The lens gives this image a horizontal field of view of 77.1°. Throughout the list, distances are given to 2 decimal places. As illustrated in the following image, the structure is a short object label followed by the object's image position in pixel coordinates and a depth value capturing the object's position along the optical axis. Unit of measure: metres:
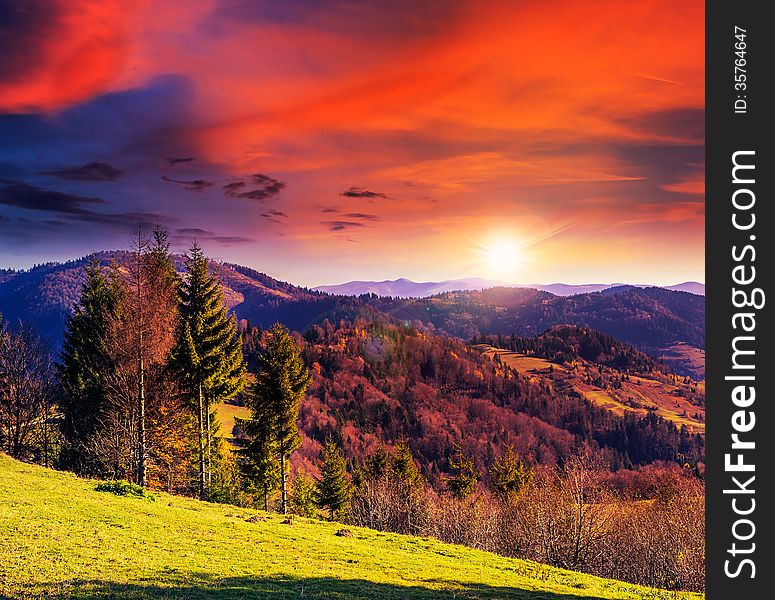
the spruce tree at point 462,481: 77.12
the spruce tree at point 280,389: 41.88
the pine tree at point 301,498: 60.06
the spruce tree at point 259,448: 42.88
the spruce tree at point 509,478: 74.62
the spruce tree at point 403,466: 71.62
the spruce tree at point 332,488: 63.25
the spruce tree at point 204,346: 38.53
